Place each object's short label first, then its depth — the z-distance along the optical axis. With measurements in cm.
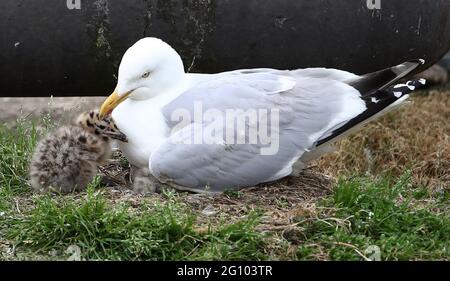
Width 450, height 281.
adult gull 498
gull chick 507
